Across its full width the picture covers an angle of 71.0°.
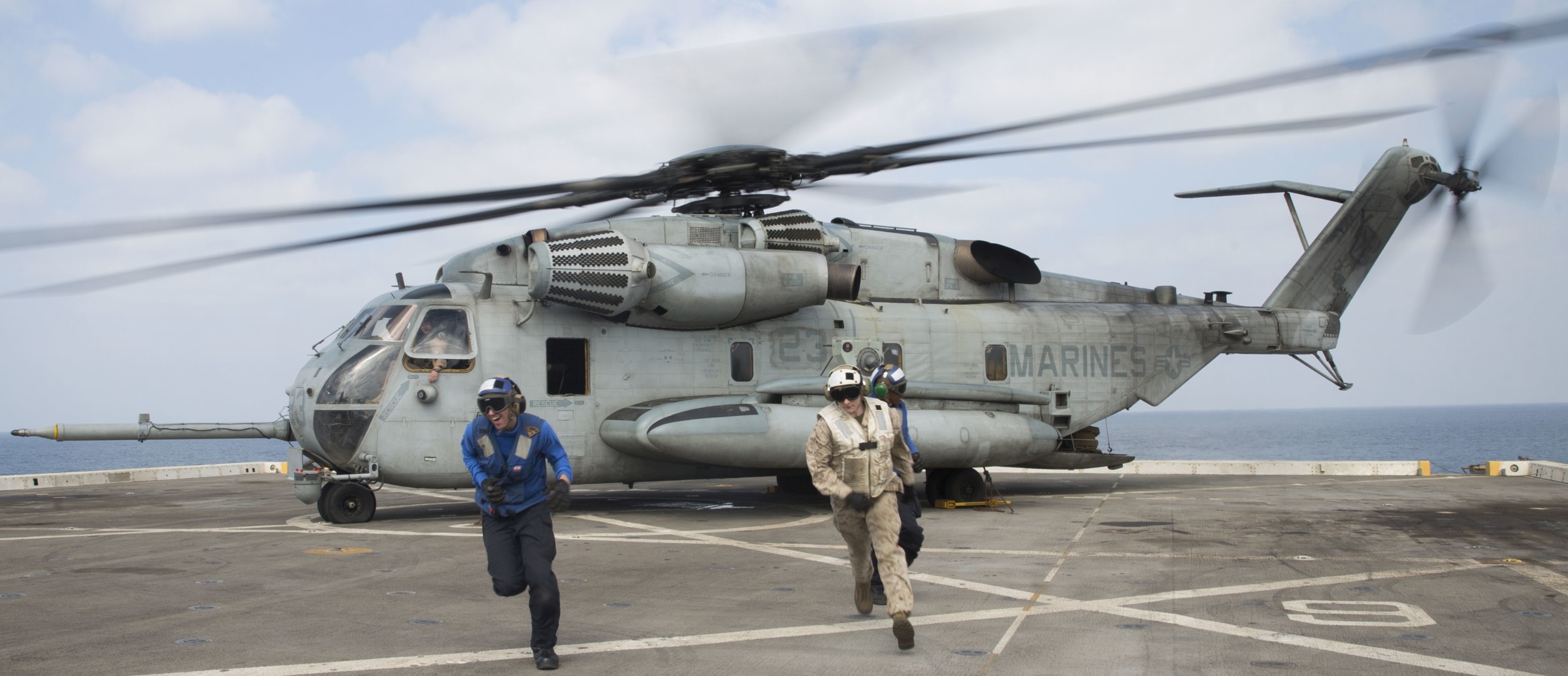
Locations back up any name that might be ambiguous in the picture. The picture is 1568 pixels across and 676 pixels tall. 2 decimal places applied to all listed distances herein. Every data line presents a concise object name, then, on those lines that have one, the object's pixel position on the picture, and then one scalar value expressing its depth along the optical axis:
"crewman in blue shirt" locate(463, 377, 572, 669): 6.55
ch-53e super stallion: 13.70
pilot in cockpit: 14.00
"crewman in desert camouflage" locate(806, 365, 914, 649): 7.13
